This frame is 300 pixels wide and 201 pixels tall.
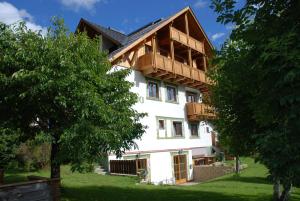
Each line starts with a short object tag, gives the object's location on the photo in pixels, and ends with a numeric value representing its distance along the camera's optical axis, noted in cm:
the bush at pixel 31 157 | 1991
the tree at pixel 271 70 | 479
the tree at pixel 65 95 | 1080
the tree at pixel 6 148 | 1722
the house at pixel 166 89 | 2678
